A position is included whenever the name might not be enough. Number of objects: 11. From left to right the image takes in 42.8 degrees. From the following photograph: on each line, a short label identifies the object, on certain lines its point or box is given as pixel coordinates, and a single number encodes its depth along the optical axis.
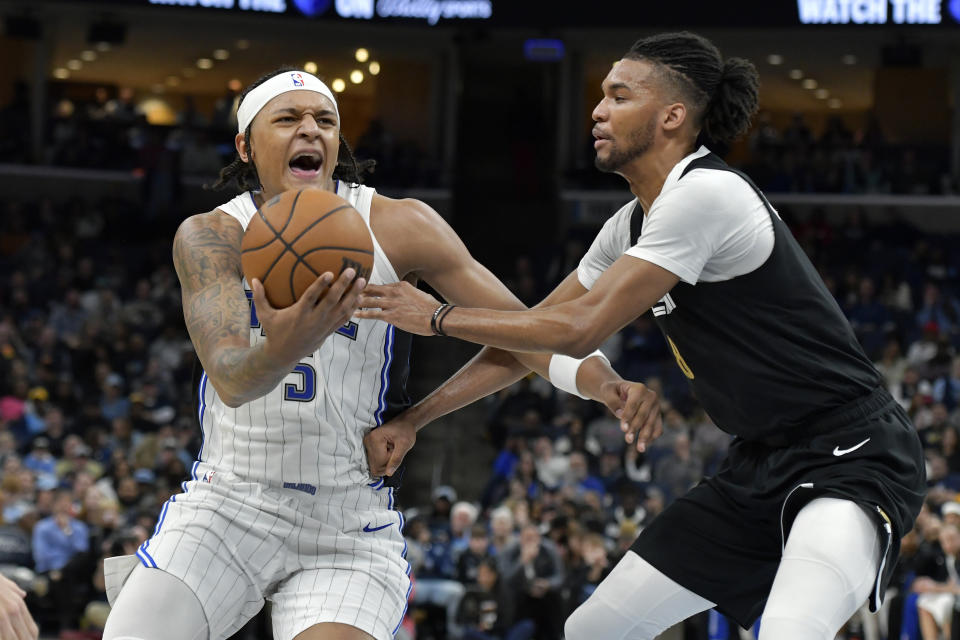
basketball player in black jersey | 3.43
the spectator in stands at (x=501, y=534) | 10.26
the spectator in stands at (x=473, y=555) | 10.00
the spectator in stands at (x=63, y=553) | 10.03
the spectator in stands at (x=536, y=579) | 9.61
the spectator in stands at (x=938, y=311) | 14.80
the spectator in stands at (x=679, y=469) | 11.75
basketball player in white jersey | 3.36
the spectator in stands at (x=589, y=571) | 9.55
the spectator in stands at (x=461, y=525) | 10.49
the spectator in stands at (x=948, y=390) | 12.96
